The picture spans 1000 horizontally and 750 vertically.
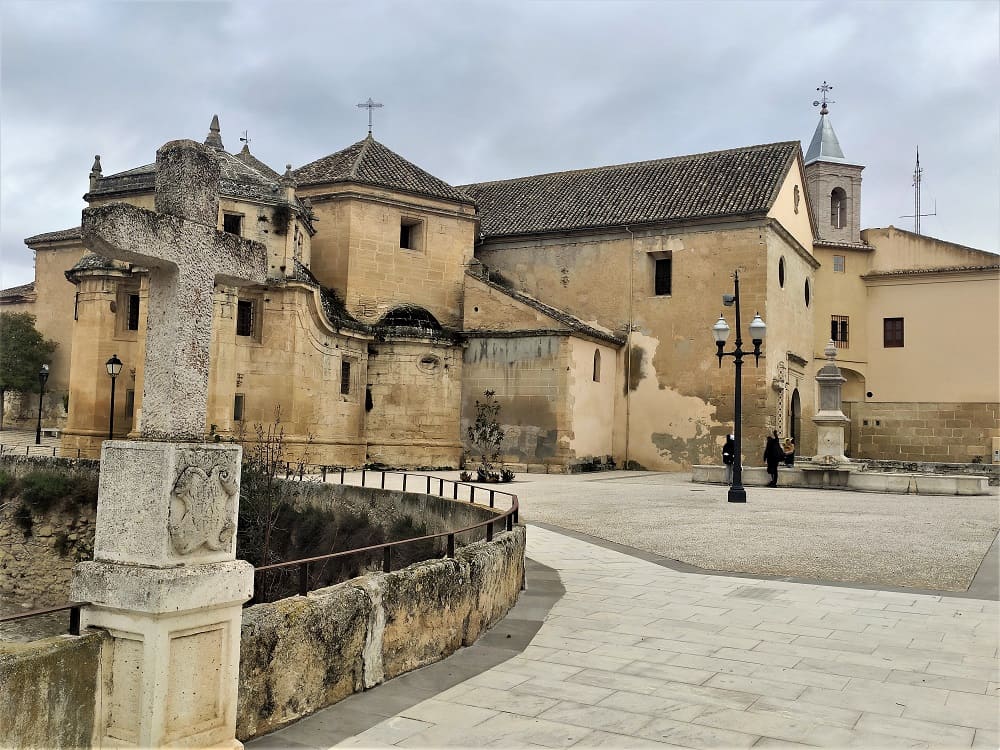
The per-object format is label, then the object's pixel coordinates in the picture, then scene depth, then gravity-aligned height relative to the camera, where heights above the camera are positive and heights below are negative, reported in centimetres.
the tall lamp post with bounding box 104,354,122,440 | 2288 +152
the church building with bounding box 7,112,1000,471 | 2403 +372
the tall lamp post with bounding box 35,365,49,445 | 2941 +169
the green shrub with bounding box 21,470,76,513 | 2134 -161
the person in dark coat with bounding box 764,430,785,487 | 2122 -33
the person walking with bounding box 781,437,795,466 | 2428 -21
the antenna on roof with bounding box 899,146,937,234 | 5000 +1532
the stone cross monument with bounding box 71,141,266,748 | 376 -45
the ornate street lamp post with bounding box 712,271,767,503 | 1747 +130
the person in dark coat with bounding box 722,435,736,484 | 2412 -36
